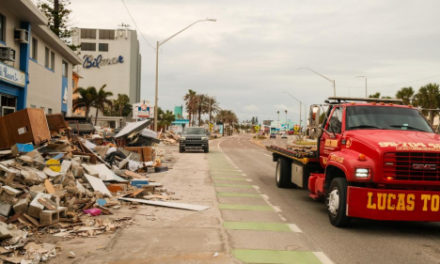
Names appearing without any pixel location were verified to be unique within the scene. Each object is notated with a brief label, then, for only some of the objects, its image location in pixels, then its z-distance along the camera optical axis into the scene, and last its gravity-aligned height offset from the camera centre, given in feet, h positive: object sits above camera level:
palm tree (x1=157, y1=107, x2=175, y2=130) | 389.27 +5.82
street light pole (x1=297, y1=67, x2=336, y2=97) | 146.39 +15.40
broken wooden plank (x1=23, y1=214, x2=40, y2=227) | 24.36 -5.75
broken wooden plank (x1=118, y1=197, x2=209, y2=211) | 31.83 -6.18
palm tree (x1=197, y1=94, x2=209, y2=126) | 324.80 +14.03
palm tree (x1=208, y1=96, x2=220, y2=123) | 339.61 +14.74
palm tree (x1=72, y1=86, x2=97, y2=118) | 189.16 +9.35
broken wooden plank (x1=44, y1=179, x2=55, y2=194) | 29.14 -4.63
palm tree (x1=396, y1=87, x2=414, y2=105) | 180.86 +14.96
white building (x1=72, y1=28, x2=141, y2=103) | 376.27 +54.05
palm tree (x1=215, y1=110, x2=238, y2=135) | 499.92 +8.03
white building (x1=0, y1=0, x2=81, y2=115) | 63.98 +10.21
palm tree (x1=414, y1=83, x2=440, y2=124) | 163.94 +12.90
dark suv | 110.42 -4.88
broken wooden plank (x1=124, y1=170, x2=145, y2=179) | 46.74 -5.82
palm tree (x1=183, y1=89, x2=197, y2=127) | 320.29 +16.66
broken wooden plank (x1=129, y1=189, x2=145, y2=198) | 35.20 -5.83
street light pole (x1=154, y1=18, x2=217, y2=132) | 117.08 +9.64
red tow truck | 23.95 -2.13
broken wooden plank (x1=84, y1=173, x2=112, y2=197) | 34.45 -5.24
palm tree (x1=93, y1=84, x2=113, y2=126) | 193.81 +9.03
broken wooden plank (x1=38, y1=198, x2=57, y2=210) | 25.46 -5.03
